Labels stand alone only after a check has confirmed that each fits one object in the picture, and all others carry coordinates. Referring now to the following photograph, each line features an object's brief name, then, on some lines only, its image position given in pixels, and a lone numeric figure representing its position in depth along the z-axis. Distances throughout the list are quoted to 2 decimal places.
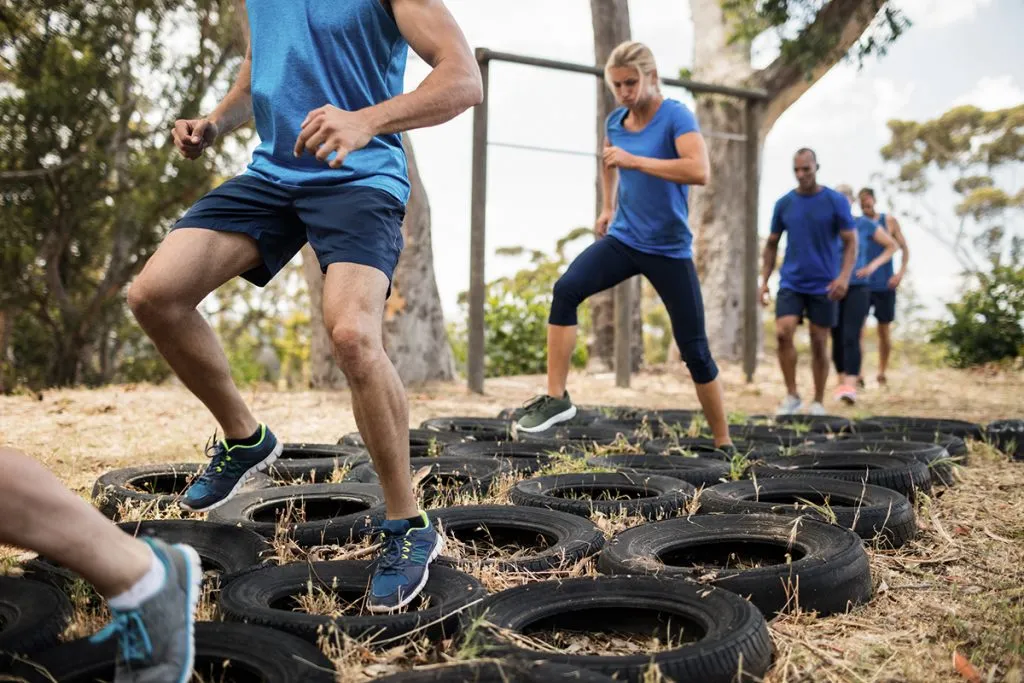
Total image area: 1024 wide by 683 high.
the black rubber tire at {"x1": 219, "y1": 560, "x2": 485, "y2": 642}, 2.26
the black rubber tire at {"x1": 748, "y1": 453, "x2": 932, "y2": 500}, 4.04
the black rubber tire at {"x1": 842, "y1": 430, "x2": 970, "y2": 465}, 5.27
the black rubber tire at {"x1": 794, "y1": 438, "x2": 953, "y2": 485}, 4.57
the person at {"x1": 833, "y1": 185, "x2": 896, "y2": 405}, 9.16
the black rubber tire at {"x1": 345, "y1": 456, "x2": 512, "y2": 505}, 4.03
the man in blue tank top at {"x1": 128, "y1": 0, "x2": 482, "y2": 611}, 2.52
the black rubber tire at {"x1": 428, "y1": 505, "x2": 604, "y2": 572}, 3.04
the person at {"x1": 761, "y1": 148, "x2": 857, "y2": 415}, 7.77
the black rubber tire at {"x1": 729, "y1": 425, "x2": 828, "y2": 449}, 5.60
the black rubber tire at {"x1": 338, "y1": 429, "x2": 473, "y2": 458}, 5.17
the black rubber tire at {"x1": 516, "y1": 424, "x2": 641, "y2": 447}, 5.36
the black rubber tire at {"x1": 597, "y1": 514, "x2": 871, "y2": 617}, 2.57
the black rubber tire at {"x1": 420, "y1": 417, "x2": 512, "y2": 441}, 5.75
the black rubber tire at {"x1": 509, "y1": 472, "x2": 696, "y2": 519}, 3.63
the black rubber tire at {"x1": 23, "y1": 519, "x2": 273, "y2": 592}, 2.92
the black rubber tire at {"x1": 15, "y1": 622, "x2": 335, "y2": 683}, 1.99
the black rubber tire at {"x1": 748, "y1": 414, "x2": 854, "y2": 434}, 6.51
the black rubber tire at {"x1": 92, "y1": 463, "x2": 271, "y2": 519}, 3.61
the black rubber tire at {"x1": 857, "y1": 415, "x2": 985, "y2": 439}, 6.21
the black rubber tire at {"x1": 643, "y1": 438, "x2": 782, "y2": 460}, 5.04
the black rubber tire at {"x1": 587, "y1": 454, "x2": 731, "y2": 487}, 4.28
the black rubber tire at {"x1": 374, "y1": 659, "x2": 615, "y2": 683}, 1.86
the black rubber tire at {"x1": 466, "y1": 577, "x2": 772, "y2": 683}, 2.00
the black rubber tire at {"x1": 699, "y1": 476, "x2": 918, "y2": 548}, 3.35
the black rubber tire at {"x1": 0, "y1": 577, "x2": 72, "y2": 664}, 2.14
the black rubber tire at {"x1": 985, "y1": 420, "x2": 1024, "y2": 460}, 5.59
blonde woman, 4.88
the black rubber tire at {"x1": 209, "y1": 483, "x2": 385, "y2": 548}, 3.18
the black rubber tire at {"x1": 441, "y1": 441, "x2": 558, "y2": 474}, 4.80
